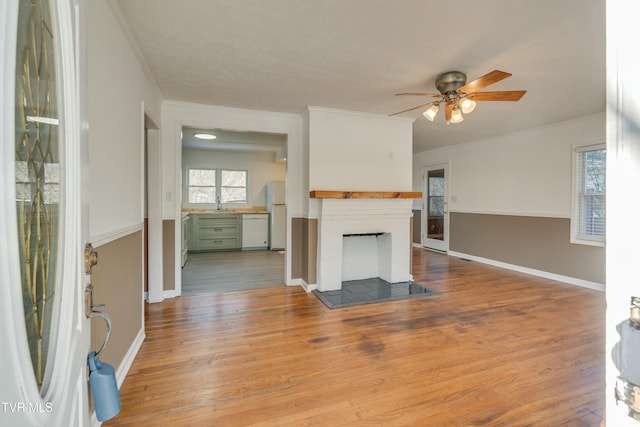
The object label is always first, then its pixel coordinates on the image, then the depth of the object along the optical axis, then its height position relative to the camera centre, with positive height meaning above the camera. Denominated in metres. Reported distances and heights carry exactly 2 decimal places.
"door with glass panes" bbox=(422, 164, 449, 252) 6.46 +0.00
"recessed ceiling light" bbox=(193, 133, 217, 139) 5.31 +1.34
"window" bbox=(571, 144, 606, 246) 3.99 +0.19
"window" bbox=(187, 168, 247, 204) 6.96 +0.55
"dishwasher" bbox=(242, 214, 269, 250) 6.70 -0.52
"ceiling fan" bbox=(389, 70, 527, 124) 2.46 +1.00
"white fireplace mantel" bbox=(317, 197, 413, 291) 3.83 -0.30
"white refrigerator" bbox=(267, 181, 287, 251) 6.68 -0.15
